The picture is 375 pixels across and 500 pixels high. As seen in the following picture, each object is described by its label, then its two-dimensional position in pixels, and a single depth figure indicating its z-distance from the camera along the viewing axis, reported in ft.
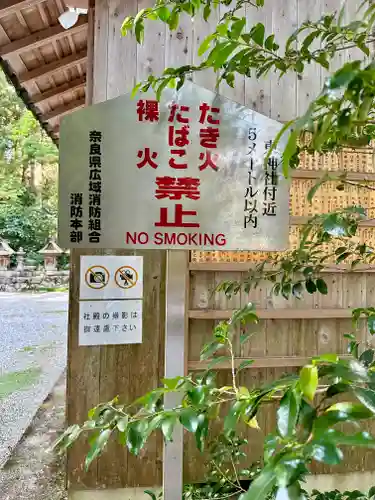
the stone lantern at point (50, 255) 47.76
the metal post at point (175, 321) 4.75
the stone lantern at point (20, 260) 47.14
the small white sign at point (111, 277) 6.43
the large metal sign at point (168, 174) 4.61
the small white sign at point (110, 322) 6.42
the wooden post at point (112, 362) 6.52
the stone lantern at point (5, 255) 46.42
